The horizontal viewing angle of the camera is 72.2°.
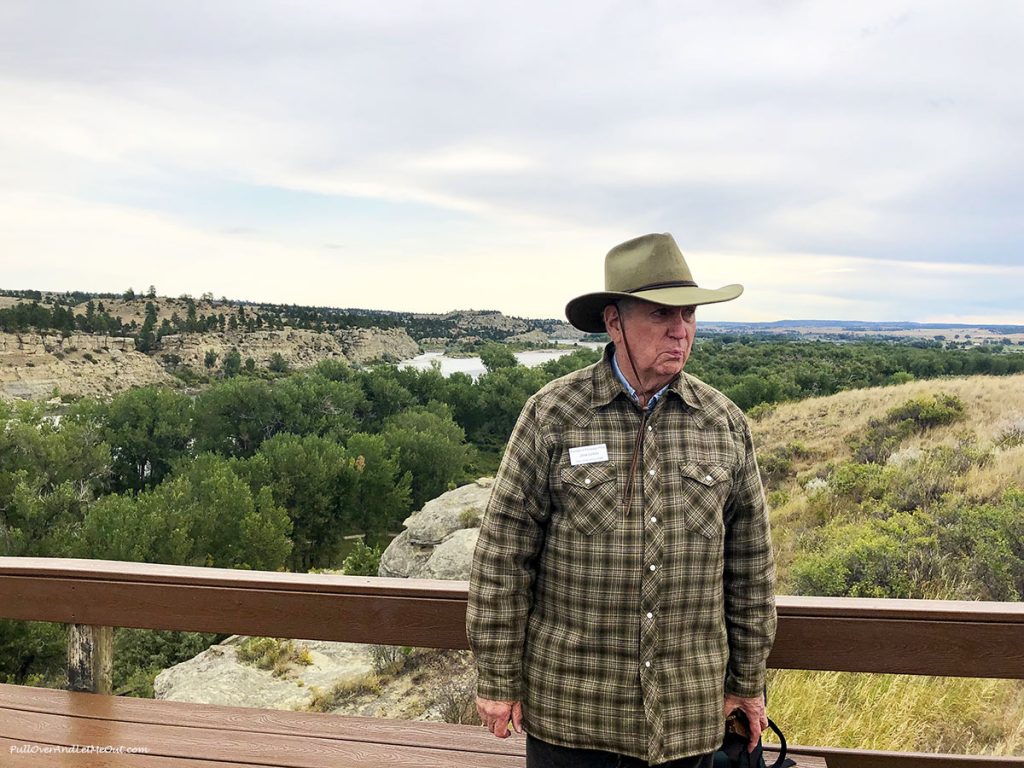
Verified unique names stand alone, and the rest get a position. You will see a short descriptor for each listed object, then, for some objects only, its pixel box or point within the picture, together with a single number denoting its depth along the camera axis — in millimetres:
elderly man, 1480
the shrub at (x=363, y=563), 18938
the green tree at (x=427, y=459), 35969
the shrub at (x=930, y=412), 13172
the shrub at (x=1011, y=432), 10252
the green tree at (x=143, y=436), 36312
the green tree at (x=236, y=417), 40219
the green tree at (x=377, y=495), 31188
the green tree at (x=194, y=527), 21938
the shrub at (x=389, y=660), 6166
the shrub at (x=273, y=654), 7531
